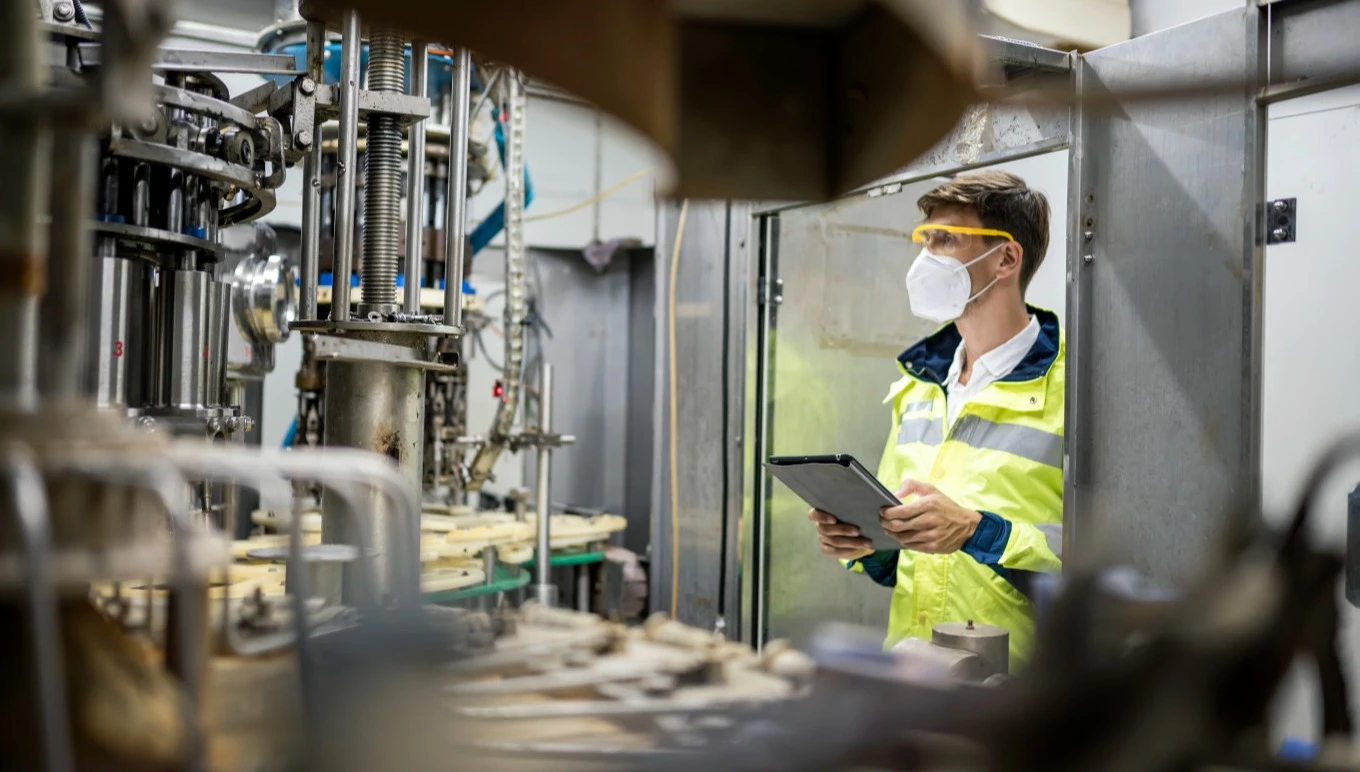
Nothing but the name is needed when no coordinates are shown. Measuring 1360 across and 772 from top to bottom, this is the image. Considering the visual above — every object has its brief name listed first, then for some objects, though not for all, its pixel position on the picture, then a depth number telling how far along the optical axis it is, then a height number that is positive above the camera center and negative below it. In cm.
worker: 195 -9
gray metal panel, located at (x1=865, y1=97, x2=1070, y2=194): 190 +49
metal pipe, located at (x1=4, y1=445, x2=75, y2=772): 46 -11
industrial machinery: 50 -16
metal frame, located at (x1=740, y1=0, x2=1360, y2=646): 160 +46
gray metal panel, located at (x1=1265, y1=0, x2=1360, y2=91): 156 +55
